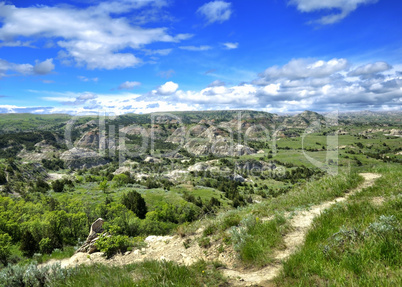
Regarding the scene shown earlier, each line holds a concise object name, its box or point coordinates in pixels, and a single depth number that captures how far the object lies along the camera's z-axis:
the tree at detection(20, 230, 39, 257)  18.08
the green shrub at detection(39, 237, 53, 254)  17.53
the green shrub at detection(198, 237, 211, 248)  7.17
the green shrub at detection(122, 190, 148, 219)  41.33
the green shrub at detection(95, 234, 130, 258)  8.88
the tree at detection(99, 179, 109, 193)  51.89
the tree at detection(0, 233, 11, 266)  15.15
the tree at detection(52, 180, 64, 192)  60.56
